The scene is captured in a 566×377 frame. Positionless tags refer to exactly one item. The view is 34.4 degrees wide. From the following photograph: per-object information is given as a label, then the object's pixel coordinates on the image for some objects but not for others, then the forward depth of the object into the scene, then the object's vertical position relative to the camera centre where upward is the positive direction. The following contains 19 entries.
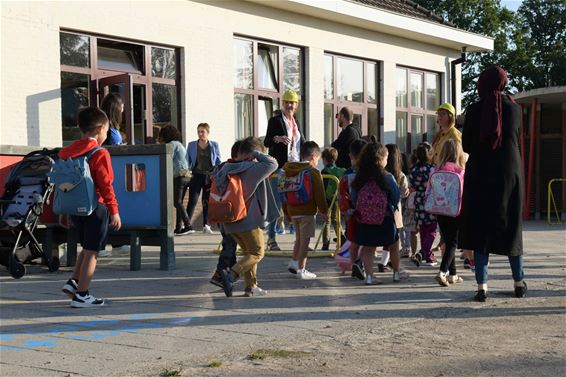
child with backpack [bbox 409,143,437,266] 10.57 -0.57
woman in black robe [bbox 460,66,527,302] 7.93 -0.26
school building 14.61 +1.82
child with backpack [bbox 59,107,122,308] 7.58 -0.48
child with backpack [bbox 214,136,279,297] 8.03 -0.43
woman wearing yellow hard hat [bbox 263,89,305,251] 11.98 +0.20
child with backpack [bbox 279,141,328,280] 9.45 -0.49
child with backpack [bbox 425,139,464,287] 9.05 -0.49
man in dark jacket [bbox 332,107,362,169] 12.26 +0.24
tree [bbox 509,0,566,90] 64.81 +7.88
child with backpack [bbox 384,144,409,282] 9.16 -0.41
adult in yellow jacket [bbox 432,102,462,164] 10.18 +0.35
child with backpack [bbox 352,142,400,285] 8.92 -0.47
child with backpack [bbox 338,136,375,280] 9.29 -0.65
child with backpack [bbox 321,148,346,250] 11.65 -0.37
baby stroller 9.49 -0.54
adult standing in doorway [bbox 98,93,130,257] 11.33 +0.52
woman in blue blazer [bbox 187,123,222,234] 16.08 -0.04
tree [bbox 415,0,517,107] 63.62 +9.36
